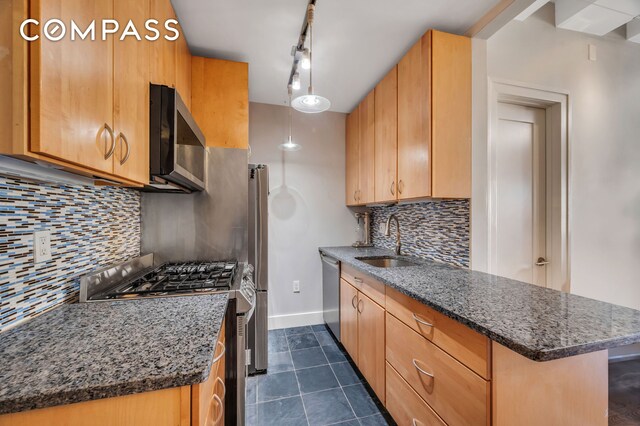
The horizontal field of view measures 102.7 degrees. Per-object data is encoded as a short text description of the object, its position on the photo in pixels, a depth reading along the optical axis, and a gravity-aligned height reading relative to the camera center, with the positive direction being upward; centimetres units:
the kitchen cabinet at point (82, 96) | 56 +32
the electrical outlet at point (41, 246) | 92 -12
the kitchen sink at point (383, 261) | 227 -44
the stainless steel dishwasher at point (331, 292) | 242 -81
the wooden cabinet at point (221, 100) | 190 +85
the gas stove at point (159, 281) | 114 -36
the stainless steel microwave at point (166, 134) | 113 +35
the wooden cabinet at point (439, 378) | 91 -70
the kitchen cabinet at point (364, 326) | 162 -83
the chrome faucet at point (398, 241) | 238 -27
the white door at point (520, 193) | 187 +14
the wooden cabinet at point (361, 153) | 243 +63
